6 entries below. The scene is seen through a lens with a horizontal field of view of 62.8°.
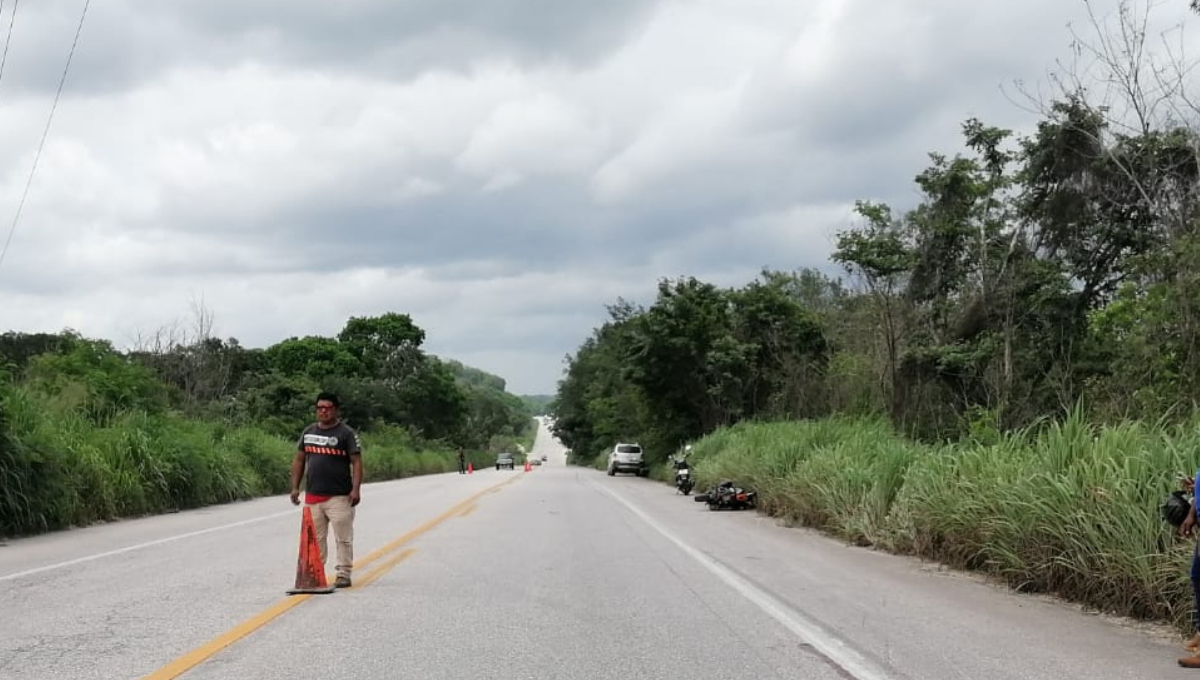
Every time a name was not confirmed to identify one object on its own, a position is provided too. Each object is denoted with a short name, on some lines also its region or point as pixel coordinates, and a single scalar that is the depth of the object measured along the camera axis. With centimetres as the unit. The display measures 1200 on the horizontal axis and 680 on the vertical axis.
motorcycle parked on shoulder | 2911
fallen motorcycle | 2184
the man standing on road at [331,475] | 980
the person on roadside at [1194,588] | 643
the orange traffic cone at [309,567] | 924
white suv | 5131
